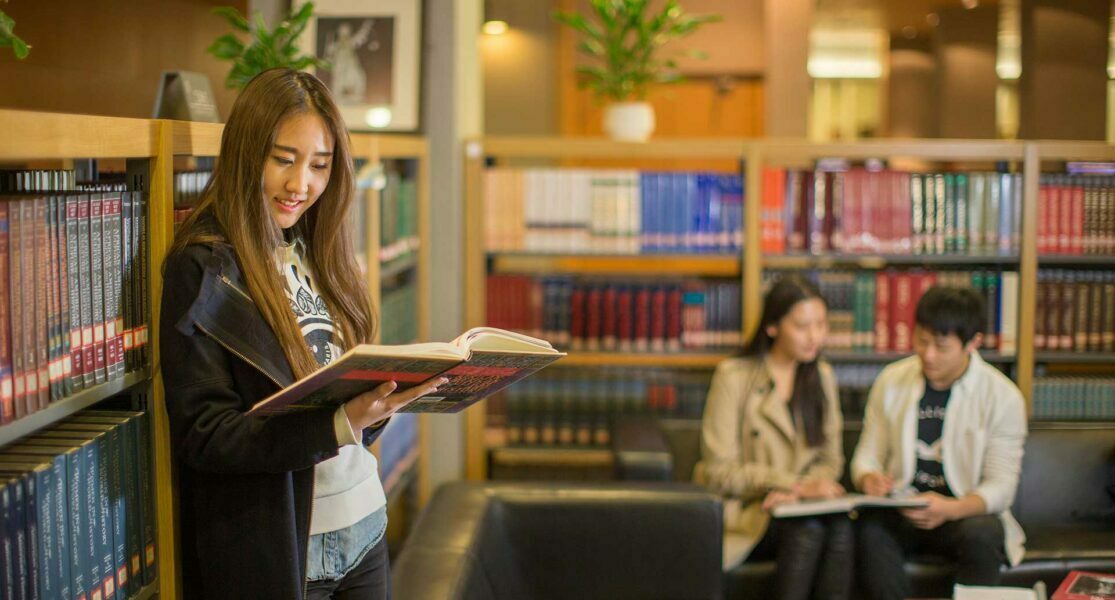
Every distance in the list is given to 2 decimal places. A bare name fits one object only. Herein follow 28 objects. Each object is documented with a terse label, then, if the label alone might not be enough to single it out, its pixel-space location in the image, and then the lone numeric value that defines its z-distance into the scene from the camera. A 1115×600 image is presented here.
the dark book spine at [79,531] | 1.46
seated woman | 3.37
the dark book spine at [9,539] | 1.30
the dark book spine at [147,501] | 1.64
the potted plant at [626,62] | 4.07
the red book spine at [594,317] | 4.16
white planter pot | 4.14
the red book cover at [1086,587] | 2.42
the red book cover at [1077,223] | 3.98
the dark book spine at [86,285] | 1.47
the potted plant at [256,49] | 2.47
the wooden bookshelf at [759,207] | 3.95
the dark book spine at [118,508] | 1.56
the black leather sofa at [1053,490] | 3.28
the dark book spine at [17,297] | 1.31
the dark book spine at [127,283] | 1.58
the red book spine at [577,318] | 4.16
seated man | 3.15
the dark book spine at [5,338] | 1.29
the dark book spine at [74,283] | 1.45
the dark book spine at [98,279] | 1.50
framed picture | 3.94
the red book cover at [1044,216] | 3.98
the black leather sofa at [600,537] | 2.82
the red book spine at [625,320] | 4.15
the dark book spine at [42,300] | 1.37
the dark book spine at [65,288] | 1.43
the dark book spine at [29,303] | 1.34
